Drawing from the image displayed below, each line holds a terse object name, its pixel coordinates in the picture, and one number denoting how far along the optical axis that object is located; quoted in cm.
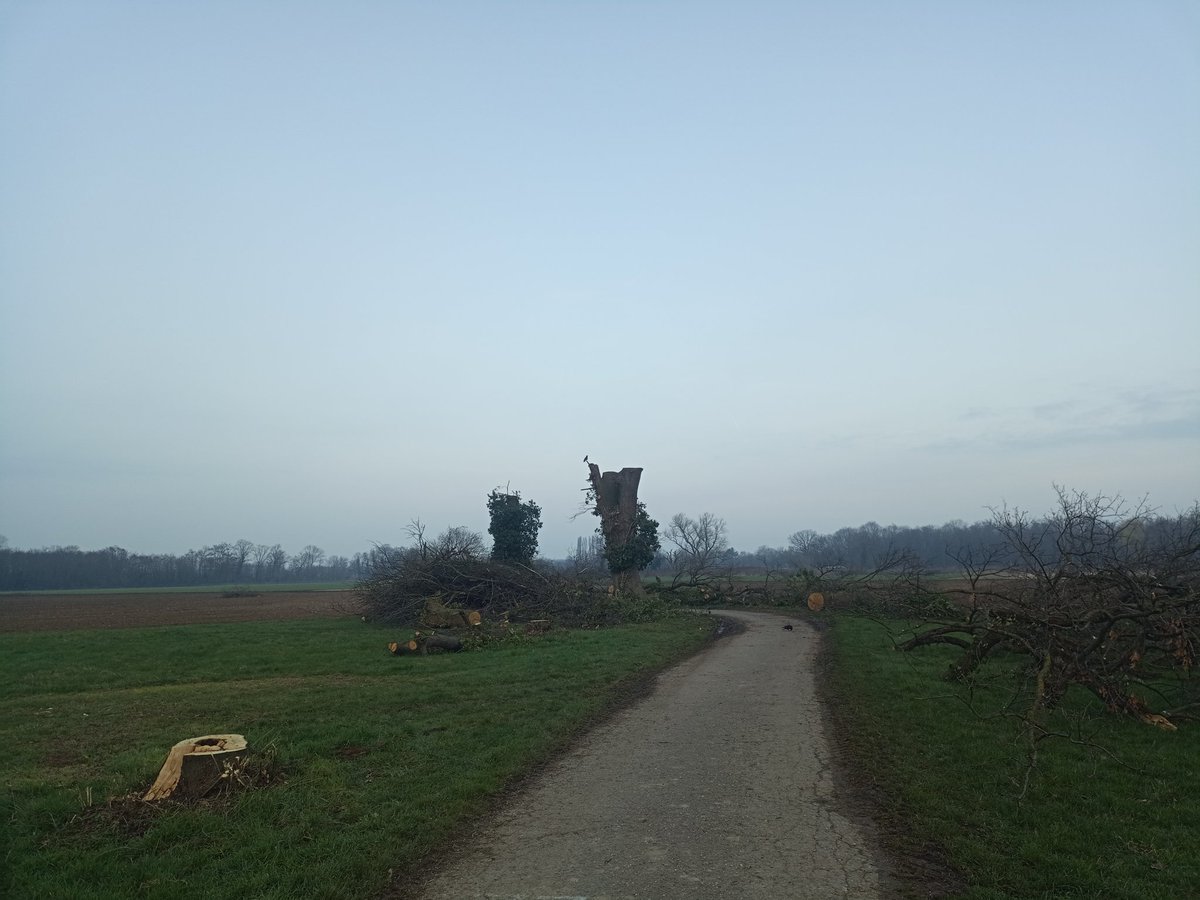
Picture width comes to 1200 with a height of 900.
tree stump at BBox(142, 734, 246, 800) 615
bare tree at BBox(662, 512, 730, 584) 3195
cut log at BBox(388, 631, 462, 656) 1653
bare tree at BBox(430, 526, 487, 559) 2618
